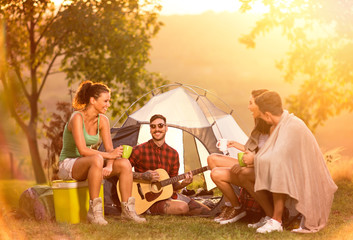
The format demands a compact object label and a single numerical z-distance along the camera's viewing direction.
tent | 6.75
